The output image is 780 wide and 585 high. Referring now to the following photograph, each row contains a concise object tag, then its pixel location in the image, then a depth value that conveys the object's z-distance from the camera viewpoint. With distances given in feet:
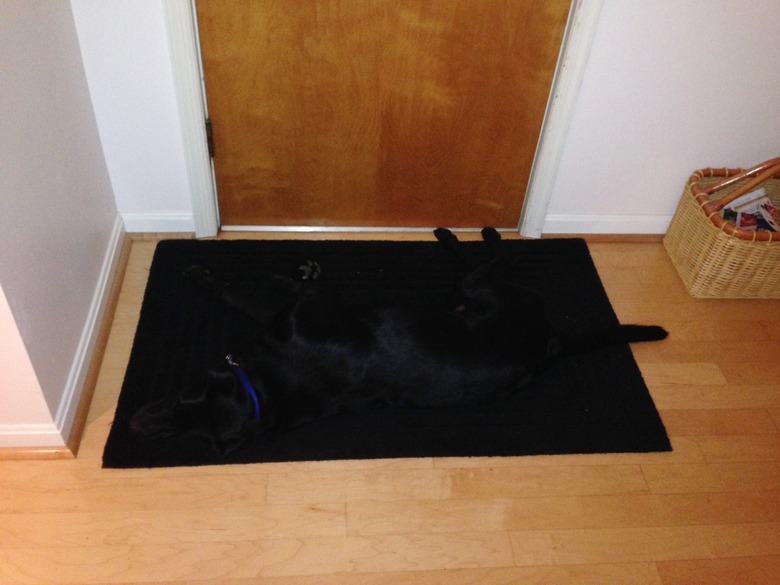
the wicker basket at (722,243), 7.32
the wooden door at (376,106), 6.56
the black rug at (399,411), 6.21
